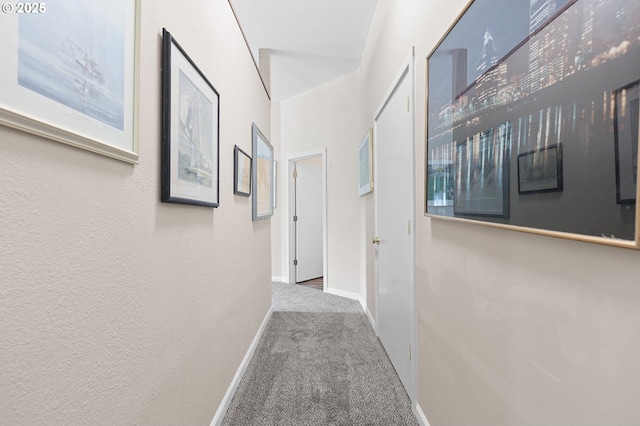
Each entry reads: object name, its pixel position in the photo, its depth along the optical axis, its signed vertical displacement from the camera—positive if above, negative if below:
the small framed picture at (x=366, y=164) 2.72 +0.51
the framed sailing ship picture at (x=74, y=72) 0.49 +0.29
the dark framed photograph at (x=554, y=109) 0.49 +0.24
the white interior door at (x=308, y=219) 4.69 -0.09
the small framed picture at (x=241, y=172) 1.81 +0.28
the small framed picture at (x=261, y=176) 2.30 +0.35
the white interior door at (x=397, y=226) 1.68 -0.08
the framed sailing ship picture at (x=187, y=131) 0.99 +0.34
